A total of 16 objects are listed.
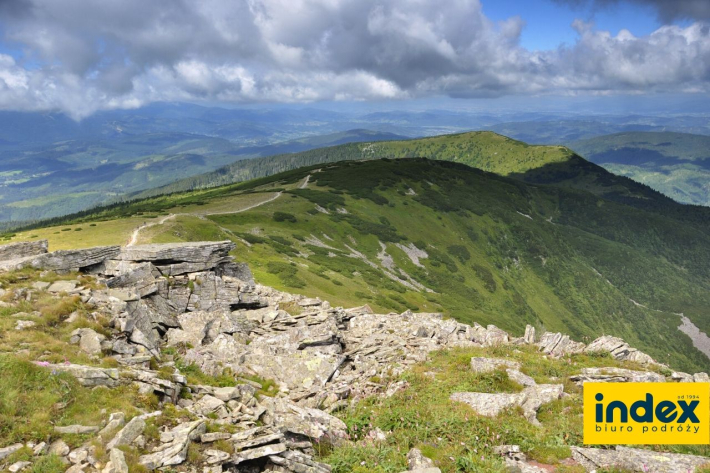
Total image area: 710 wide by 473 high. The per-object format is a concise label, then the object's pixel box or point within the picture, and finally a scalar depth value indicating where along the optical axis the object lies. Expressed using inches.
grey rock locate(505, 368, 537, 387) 779.8
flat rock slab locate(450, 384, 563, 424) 660.1
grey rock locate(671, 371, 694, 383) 831.1
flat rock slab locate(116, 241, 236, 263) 1099.3
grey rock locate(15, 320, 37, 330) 625.2
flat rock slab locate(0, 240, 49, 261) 1024.9
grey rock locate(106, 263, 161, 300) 933.2
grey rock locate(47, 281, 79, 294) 791.0
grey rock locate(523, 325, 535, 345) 1208.4
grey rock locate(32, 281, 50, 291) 784.8
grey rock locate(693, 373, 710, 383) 827.9
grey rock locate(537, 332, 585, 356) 1021.5
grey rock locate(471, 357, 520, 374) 828.7
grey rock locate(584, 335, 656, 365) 1018.0
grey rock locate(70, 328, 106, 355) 618.5
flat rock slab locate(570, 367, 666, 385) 791.7
